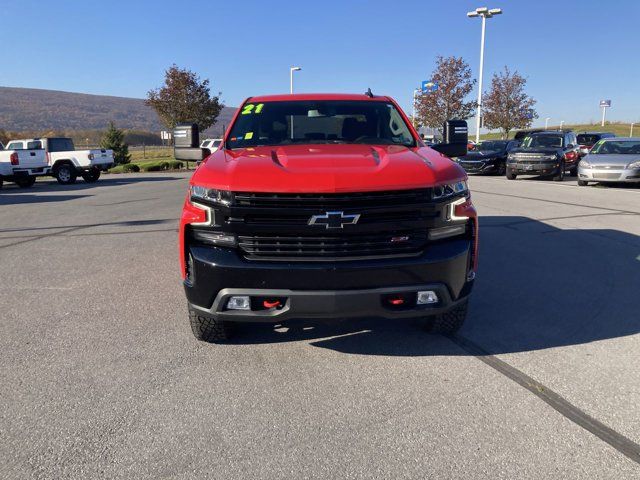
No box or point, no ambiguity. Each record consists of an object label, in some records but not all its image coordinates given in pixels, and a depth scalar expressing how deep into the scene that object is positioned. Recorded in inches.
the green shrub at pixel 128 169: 1237.8
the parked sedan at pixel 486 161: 833.5
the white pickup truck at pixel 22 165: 721.6
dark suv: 707.4
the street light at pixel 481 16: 1300.6
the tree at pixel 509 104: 1681.8
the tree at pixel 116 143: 1643.7
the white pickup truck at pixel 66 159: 818.8
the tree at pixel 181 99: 1606.8
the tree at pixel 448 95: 1594.5
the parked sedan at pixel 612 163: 576.1
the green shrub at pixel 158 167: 1274.6
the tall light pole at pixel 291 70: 1646.2
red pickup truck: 119.3
